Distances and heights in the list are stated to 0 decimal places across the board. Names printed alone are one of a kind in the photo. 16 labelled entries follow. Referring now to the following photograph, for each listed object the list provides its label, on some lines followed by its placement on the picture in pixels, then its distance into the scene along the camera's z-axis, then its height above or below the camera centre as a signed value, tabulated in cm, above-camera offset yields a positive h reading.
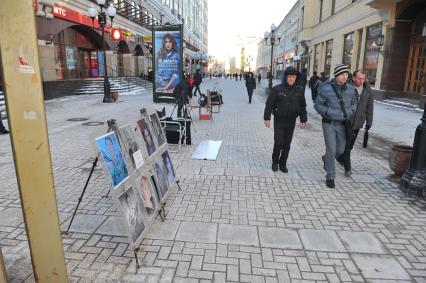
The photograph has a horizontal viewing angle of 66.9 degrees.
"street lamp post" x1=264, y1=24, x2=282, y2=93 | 2303 +251
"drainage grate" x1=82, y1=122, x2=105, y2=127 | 1098 -189
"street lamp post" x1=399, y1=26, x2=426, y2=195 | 485 -139
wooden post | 214 -49
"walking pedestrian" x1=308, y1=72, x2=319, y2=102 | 1680 -57
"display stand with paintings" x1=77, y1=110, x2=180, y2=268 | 300 -108
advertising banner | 1614 +60
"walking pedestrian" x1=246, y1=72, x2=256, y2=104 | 1938 -81
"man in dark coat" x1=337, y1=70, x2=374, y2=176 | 595 -66
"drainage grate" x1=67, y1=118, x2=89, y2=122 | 1220 -189
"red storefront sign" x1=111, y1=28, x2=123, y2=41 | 2671 +287
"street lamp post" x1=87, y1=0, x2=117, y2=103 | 1705 +251
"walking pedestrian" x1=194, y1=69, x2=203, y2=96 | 2127 -62
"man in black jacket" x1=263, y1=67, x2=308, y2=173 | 566 -65
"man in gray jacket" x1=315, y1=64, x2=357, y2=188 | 512 -61
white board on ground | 706 -185
